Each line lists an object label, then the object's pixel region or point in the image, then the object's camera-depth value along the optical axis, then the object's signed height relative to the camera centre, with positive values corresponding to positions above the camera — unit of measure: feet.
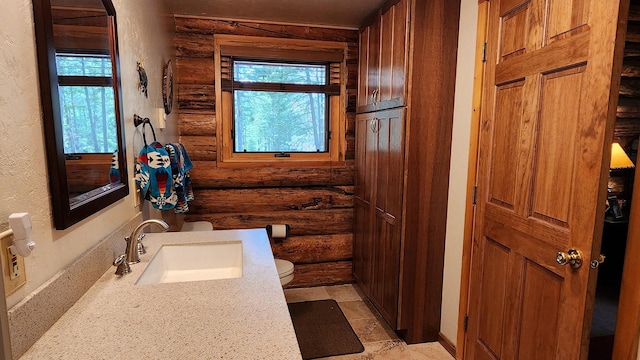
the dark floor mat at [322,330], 7.47 -4.37
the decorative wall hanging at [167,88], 7.57 +1.14
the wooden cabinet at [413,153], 6.98 -0.22
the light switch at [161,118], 7.09 +0.44
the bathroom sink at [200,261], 5.16 -1.82
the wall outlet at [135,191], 5.36 -0.81
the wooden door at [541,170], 3.97 -0.36
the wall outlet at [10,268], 2.52 -0.96
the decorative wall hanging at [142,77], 5.84 +1.04
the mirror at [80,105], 3.13 +0.35
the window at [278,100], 9.64 +1.16
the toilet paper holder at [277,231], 9.87 -2.52
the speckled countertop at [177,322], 2.70 -1.60
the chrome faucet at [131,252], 4.16 -1.40
